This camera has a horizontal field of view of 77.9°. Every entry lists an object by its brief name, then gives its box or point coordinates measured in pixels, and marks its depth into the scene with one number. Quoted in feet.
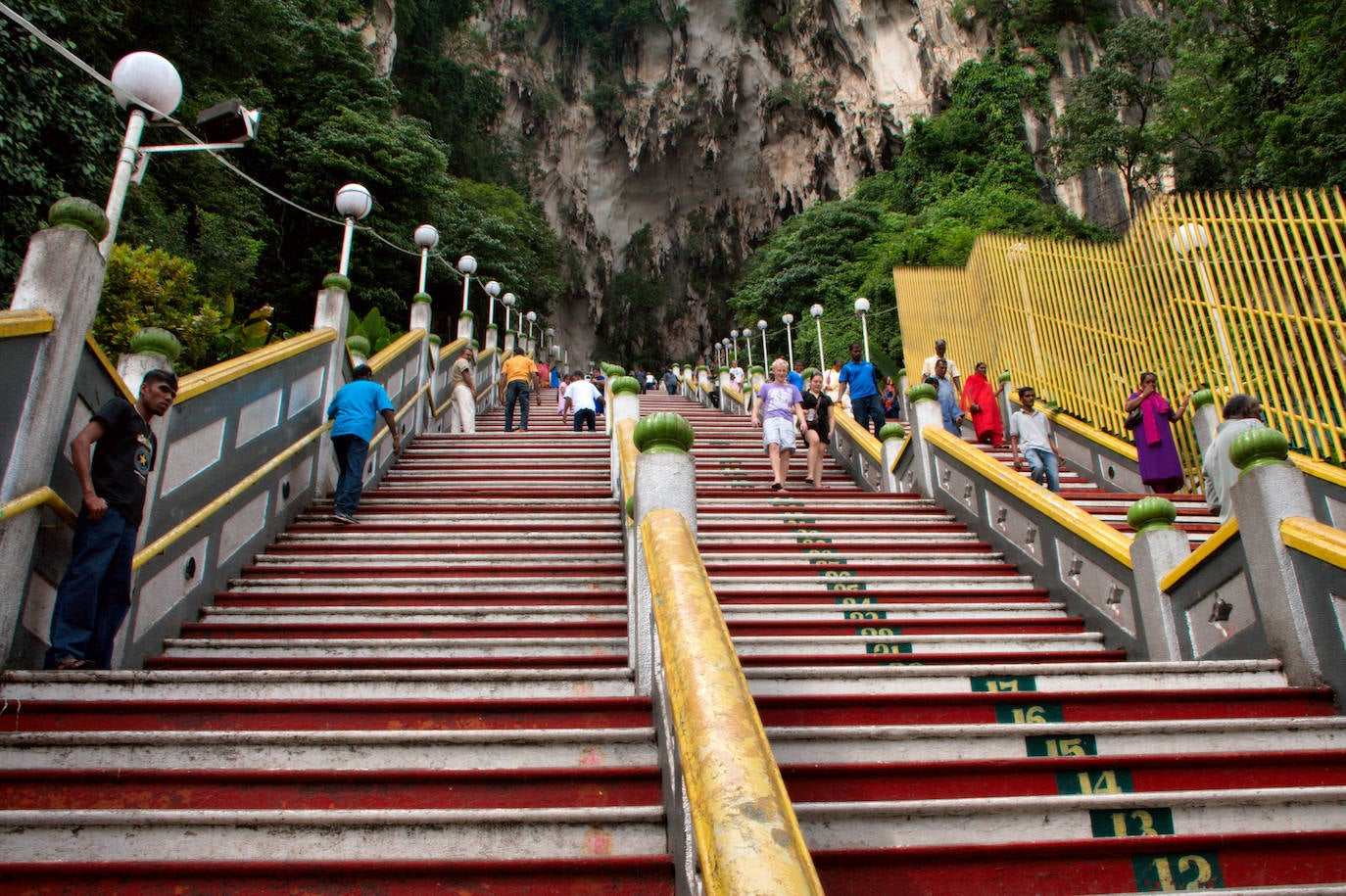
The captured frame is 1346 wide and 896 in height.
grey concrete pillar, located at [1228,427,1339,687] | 12.01
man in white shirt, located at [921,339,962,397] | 31.96
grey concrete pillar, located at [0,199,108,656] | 11.41
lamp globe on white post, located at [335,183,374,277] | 24.04
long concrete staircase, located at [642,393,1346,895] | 8.49
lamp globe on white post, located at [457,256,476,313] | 42.32
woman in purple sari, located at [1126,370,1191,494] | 24.00
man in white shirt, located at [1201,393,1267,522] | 17.56
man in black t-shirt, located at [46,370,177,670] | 11.84
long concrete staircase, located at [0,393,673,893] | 7.92
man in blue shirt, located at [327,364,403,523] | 21.07
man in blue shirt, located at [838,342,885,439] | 33.58
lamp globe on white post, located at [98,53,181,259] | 14.66
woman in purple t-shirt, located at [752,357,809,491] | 25.53
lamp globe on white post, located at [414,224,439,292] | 33.60
